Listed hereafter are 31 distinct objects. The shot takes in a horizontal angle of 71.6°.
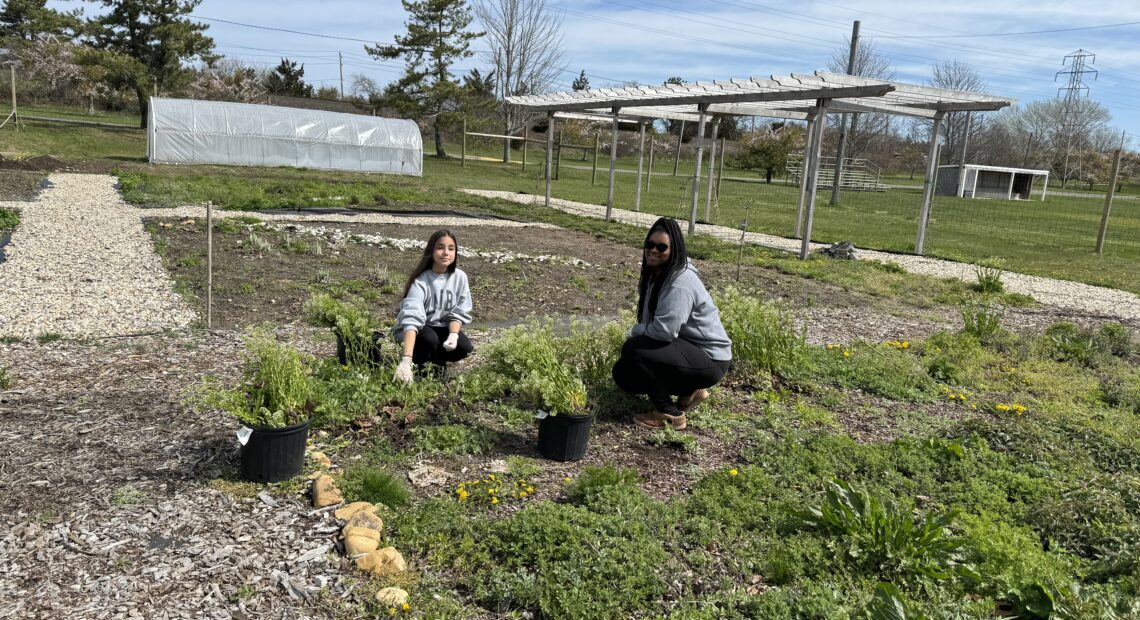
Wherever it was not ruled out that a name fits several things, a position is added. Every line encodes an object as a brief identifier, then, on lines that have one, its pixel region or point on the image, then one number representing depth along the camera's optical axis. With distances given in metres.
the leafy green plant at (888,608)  2.51
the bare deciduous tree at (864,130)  37.41
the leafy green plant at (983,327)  6.97
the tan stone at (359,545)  3.05
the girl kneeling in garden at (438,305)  4.74
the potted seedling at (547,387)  4.05
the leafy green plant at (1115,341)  6.88
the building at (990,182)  36.84
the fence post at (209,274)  6.00
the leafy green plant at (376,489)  3.48
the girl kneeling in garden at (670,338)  4.42
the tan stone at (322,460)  3.83
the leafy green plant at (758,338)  5.45
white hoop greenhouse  24.88
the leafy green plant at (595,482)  3.55
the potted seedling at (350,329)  4.59
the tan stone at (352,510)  3.29
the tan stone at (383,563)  2.99
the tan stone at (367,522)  3.22
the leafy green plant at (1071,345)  6.63
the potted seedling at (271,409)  3.54
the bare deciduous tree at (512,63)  41.44
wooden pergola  11.37
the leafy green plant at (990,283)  9.99
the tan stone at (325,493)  3.43
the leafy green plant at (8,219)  10.78
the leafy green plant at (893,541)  3.01
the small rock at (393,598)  2.79
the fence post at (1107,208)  13.39
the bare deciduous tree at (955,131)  46.61
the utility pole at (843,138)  21.22
